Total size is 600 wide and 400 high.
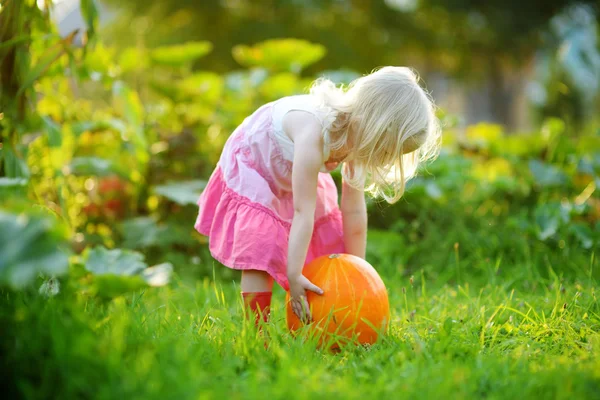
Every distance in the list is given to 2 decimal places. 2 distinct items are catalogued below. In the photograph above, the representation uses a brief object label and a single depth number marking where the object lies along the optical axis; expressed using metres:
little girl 2.10
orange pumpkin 2.03
